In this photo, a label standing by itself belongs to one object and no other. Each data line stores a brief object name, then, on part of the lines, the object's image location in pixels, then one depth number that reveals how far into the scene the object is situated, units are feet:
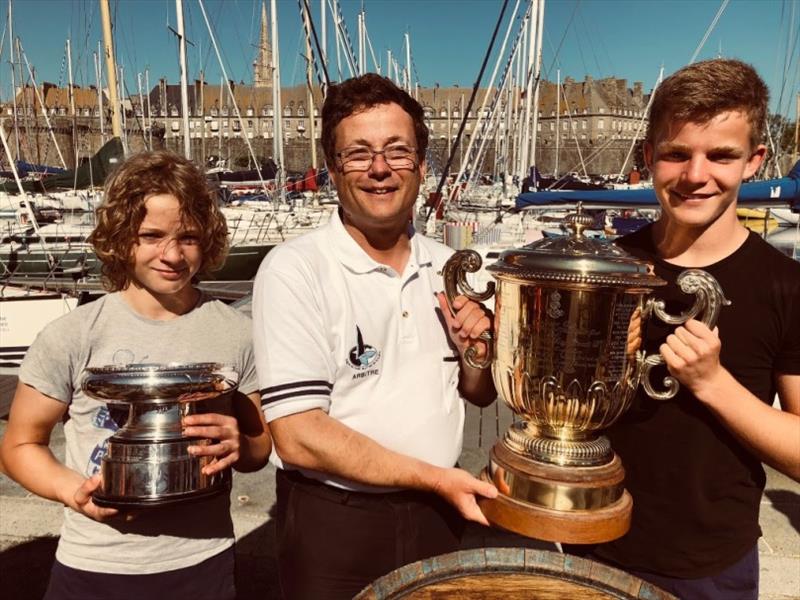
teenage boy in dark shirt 4.93
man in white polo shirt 5.35
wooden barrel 4.52
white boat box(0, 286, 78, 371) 26.61
